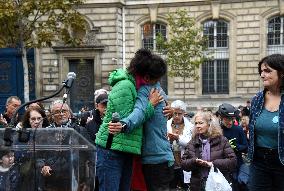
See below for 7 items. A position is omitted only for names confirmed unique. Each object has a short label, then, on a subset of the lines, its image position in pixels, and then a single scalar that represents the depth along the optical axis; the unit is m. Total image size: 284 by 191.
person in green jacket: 4.66
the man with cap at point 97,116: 6.66
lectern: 3.71
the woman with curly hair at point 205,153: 6.07
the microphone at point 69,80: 3.79
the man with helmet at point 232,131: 7.17
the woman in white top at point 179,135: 7.02
